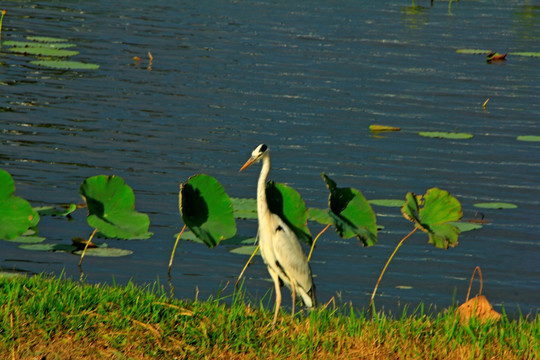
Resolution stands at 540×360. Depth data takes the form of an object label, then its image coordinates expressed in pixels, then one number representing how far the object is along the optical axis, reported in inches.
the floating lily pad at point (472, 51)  1263.5
